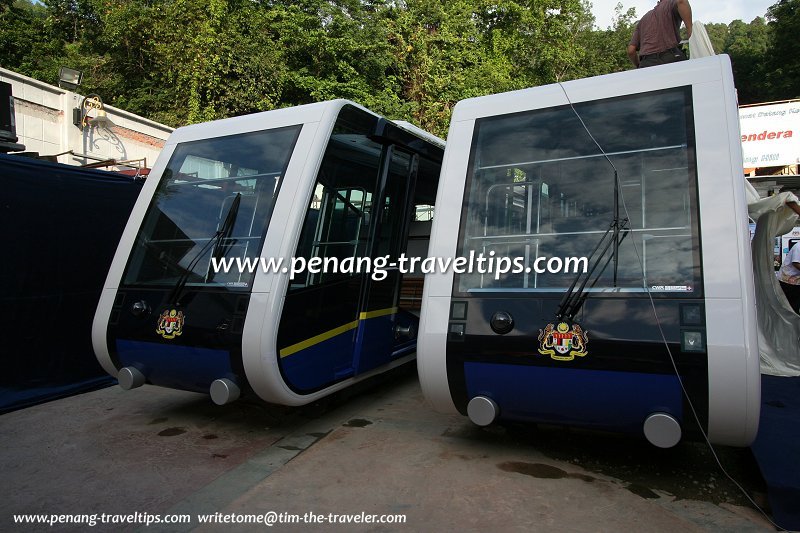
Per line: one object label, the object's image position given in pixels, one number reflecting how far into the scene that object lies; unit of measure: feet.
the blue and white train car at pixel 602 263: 10.50
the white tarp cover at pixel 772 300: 18.71
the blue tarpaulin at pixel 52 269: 18.16
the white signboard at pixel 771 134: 80.94
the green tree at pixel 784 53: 94.43
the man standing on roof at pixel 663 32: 16.53
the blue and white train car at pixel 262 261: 13.97
